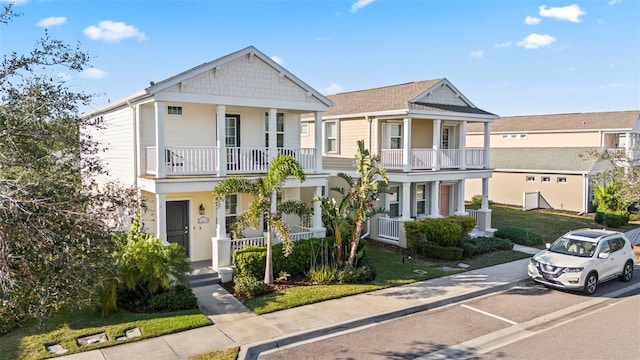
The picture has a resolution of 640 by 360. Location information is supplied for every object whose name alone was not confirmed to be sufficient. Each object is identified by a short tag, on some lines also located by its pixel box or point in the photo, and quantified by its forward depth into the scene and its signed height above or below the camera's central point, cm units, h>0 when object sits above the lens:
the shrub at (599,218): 2653 -337
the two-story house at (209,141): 1459 +62
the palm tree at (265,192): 1371 -101
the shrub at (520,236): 2088 -355
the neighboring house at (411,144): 2041 +71
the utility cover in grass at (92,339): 961 -385
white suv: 1346 -310
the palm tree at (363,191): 1479 -105
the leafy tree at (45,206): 506 -58
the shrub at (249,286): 1277 -359
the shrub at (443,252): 1748 -356
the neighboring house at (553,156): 3070 +22
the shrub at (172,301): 1145 -358
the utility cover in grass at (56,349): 914 -385
